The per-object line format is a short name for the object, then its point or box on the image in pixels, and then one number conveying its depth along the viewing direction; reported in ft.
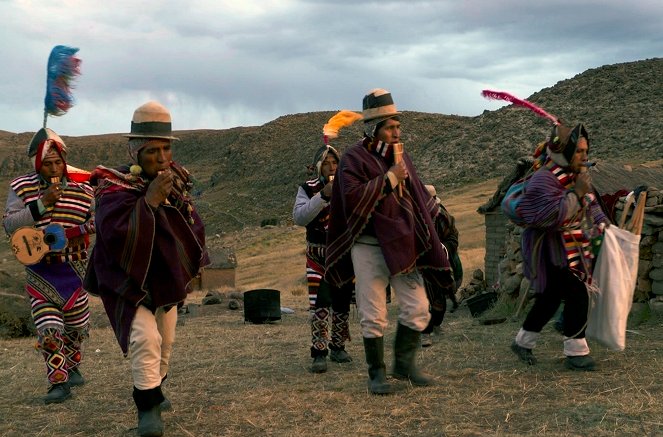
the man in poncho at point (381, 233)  19.97
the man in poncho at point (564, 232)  21.58
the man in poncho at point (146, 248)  17.35
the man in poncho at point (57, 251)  22.24
